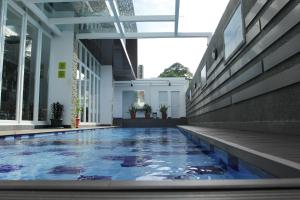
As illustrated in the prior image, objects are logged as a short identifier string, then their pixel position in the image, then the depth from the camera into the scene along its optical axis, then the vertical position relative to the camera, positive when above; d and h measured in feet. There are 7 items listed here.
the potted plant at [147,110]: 50.50 +1.58
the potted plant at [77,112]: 25.78 +0.61
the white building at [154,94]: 52.72 +5.36
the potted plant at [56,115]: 23.45 +0.21
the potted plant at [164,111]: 49.57 +1.32
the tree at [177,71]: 110.52 +22.58
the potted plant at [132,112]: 50.18 +1.11
